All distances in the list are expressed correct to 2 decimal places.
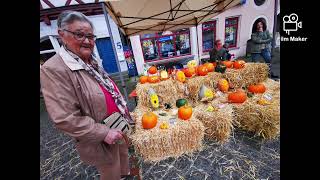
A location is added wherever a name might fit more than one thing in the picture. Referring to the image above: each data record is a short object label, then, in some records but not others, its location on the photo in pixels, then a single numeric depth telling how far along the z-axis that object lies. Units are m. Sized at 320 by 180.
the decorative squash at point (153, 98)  3.54
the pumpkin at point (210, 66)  4.15
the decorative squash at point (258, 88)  3.62
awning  3.78
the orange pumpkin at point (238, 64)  4.15
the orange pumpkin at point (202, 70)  3.97
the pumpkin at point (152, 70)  4.10
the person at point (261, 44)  6.41
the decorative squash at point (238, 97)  3.34
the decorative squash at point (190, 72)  4.00
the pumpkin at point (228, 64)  4.33
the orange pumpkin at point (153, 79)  3.84
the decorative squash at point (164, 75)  3.90
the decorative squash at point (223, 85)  3.88
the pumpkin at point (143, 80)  3.96
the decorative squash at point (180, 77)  3.88
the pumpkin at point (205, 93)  3.62
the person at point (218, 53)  5.50
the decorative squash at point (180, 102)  3.47
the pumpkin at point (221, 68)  4.04
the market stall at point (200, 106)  2.95
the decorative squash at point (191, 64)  4.26
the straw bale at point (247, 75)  4.00
